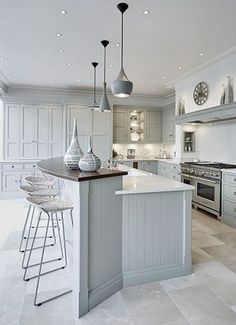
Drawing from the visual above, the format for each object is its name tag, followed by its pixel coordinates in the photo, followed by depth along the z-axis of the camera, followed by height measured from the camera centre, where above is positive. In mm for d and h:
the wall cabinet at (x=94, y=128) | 6520 +795
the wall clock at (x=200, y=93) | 4852 +1328
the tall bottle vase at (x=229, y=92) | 4121 +1120
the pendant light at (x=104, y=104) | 3934 +856
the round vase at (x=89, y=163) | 2176 -53
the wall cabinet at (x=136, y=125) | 7195 +978
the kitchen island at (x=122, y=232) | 1957 -692
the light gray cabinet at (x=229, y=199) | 3984 -687
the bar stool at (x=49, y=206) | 2181 -473
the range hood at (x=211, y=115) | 3934 +786
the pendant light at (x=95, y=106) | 4502 +956
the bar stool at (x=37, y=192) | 2939 -436
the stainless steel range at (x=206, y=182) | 4373 -467
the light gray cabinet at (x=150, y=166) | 6953 -243
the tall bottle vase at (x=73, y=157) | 2416 +0
